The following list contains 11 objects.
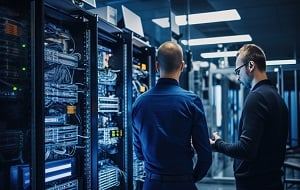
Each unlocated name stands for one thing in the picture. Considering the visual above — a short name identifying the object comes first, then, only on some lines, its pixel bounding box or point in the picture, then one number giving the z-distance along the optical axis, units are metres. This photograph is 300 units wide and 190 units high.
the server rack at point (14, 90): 1.67
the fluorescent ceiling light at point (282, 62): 5.78
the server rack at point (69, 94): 1.97
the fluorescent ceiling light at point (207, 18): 5.43
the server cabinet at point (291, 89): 5.78
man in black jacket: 1.79
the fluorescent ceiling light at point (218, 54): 7.24
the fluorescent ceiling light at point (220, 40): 6.91
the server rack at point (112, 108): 2.57
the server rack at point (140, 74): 3.05
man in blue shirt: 1.74
